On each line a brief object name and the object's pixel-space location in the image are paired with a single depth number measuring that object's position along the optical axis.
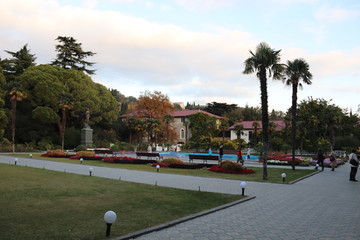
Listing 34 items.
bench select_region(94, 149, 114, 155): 33.34
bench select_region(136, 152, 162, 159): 28.09
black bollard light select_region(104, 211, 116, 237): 5.83
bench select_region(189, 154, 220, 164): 23.53
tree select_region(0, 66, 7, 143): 41.08
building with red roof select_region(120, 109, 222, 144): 67.56
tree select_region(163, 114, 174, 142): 57.38
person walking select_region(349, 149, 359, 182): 15.72
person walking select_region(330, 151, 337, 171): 22.34
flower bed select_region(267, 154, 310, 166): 26.08
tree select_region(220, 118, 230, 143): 51.53
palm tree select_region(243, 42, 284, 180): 16.78
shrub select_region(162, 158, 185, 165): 22.21
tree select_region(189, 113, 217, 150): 49.88
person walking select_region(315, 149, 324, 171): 23.00
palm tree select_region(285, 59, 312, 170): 21.16
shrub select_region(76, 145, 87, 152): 40.46
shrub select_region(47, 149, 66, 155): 30.39
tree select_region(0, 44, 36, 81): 50.12
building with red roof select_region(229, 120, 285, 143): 60.06
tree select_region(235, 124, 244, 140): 49.74
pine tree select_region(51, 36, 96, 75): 52.78
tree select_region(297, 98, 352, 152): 42.91
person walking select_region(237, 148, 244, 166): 25.98
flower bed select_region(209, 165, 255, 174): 18.62
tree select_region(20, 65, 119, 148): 44.47
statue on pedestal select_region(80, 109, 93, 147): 45.06
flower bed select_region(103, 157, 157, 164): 24.45
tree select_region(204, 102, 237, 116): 76.91
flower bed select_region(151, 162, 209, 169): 21.40
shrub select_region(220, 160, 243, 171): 18.75
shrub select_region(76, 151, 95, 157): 28.93
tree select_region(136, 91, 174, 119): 59.91
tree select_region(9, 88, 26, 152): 40.70
